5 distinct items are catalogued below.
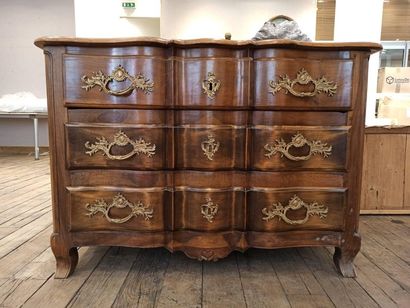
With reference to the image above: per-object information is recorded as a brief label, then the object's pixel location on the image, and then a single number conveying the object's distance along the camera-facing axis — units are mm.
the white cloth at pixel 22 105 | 4574
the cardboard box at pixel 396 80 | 2205
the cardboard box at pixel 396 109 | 2047
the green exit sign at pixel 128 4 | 2465
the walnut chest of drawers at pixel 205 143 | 1153
